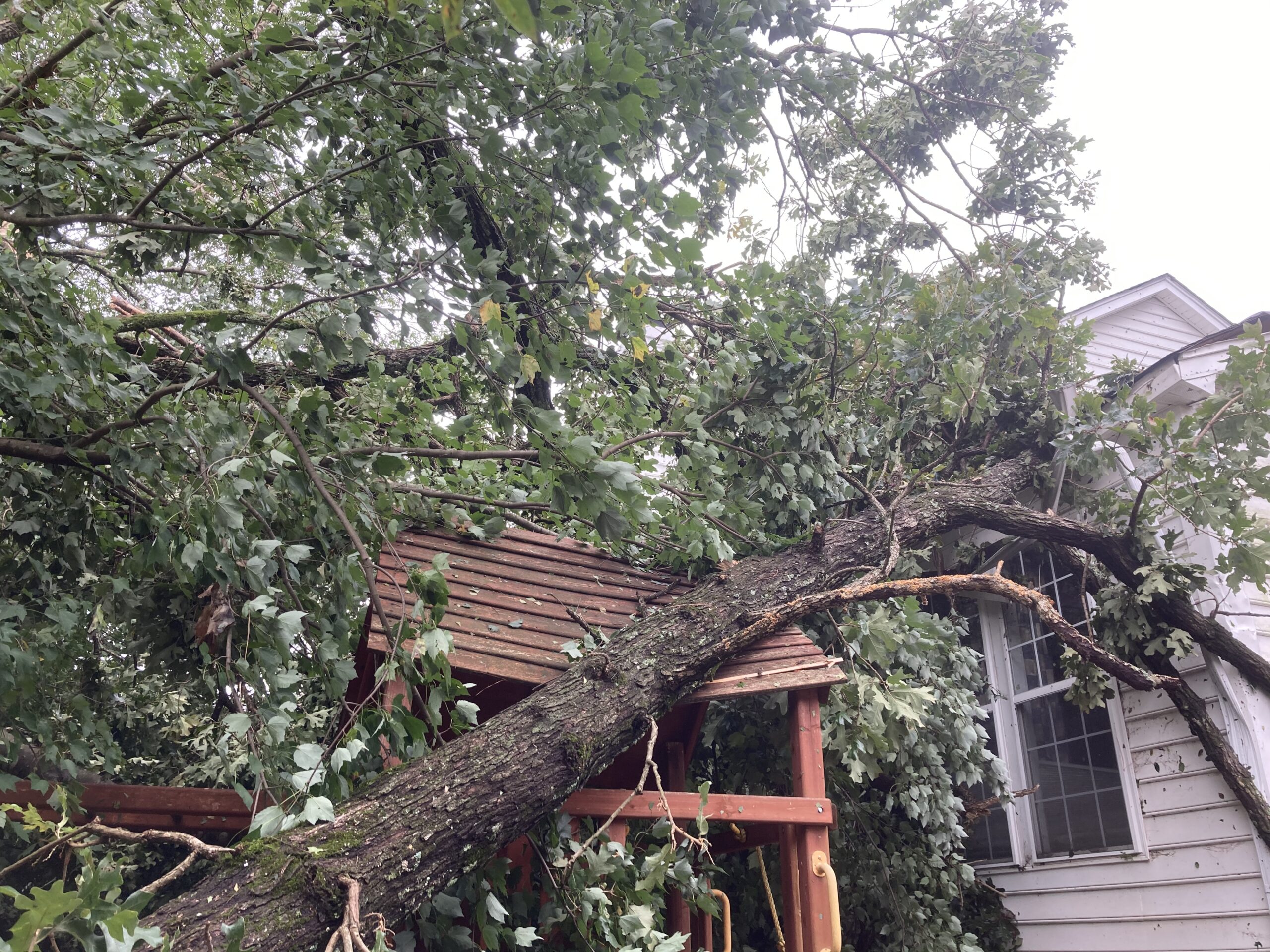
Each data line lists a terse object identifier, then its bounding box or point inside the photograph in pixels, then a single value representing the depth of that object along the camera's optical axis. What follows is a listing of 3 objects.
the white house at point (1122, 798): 4.69
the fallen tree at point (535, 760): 2.23
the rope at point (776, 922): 2.98
